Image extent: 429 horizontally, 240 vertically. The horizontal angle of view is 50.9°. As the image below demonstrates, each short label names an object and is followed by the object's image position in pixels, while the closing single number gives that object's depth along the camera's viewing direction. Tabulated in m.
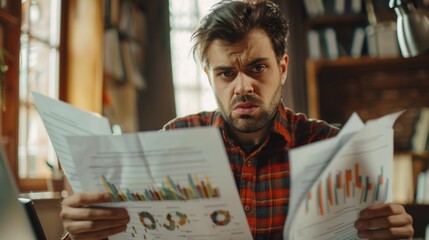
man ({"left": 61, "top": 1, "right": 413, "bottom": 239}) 1.13
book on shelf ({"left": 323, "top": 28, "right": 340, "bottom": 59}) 3.12
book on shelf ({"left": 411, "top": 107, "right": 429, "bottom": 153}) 2.79
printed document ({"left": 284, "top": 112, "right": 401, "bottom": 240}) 0.62
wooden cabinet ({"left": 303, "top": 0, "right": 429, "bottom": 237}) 3.03
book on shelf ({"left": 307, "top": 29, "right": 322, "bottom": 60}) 3.17
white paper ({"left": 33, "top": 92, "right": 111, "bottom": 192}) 0.71
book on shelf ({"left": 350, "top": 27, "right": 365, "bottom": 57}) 3.06
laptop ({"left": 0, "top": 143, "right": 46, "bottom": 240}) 0.44
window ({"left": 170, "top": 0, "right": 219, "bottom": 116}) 3.69
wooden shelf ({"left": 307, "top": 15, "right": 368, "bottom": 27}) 3.16
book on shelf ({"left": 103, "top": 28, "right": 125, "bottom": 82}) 2.71
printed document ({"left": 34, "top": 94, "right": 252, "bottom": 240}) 0.63
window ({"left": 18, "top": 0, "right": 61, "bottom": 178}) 2.06
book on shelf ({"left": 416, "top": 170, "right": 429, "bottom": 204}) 2.71
